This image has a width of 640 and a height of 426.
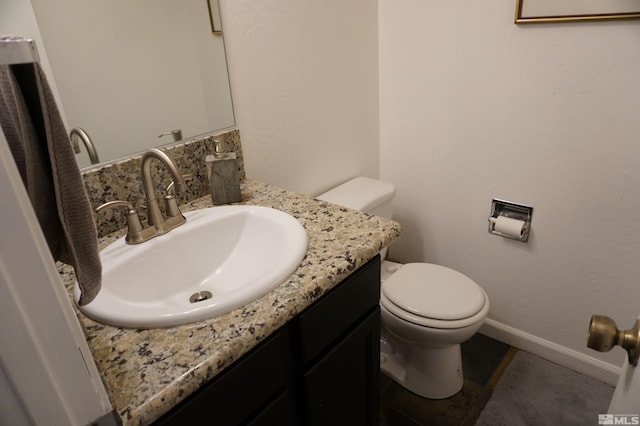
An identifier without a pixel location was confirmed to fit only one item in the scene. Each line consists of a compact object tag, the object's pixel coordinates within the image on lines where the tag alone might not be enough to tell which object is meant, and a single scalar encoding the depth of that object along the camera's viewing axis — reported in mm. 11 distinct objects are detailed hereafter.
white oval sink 704
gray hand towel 398
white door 490
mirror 917
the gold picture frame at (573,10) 1162
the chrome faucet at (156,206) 878
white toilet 1377
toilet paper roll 1541
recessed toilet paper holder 1548
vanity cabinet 678
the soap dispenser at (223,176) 1100
